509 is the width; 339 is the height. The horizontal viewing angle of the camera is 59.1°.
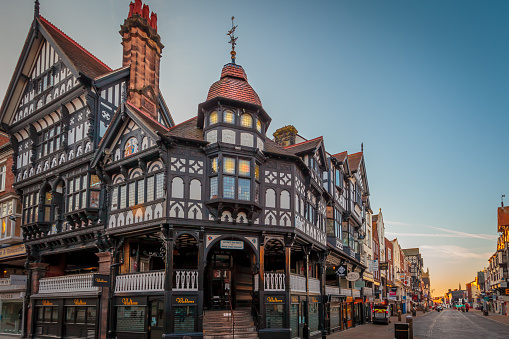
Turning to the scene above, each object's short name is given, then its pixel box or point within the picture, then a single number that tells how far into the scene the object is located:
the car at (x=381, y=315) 40.44
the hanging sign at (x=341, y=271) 30.88
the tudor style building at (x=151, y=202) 20.78
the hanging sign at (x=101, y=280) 20.92
